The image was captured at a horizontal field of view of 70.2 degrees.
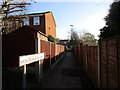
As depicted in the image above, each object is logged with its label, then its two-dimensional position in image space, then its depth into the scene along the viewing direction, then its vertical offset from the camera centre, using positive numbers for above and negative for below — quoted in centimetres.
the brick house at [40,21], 1665 +488
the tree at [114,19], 449 +147
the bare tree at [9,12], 694 +295
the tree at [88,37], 2158 +232
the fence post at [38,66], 411 -98
